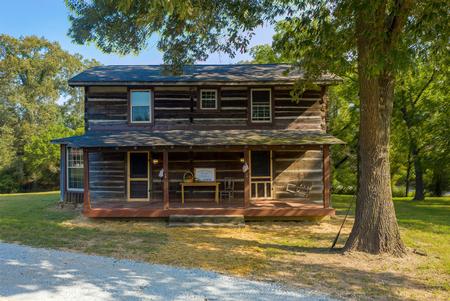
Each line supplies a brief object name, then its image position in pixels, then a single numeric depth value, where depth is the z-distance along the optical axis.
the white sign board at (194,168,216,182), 13.96
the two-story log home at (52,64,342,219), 13.52
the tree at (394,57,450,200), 19.08
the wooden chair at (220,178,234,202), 13.87
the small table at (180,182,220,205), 12.80
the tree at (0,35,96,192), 31.30
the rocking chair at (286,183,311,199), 13.76
